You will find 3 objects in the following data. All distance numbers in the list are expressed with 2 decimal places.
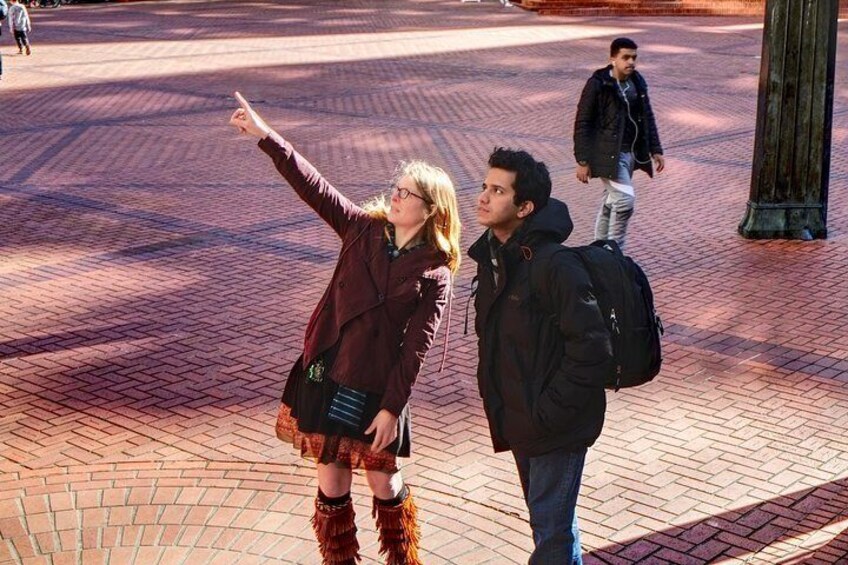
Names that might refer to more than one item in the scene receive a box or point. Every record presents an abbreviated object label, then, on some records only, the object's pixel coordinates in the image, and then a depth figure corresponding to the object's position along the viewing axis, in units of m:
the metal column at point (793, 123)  10.22
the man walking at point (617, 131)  8.53
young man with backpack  3.88
